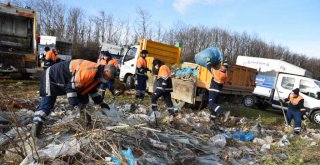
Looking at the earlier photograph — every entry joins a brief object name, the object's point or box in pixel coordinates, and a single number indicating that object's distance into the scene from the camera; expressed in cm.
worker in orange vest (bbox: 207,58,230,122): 586
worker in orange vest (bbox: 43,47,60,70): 790
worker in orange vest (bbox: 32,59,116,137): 314
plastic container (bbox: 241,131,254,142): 482
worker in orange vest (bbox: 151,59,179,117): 566
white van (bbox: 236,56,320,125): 890
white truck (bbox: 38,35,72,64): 1602
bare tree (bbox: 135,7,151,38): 2927
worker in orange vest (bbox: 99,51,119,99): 693
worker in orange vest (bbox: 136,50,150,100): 703
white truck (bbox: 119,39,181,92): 852
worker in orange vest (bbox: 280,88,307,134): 605
